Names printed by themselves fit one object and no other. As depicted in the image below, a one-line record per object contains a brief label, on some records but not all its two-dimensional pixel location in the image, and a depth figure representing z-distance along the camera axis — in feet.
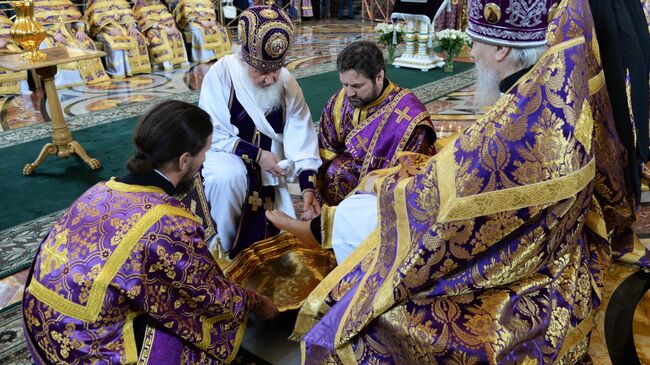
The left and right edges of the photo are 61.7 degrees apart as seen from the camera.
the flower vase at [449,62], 28.86
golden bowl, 8.63
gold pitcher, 14.37
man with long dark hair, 5.49
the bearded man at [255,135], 9.67
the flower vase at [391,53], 30.42
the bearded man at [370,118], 9.37
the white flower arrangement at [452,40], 27.84
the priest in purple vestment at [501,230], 4.89
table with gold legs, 14.42
